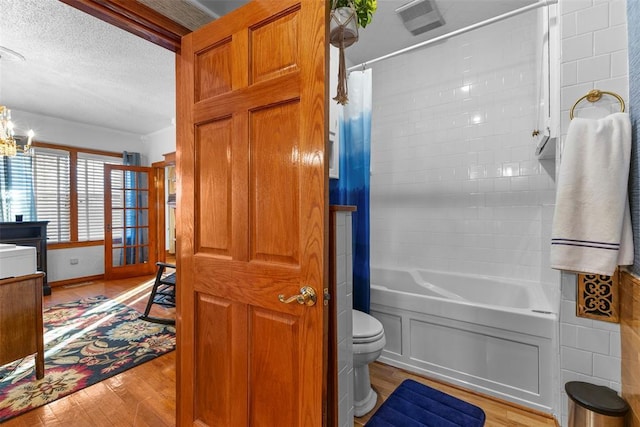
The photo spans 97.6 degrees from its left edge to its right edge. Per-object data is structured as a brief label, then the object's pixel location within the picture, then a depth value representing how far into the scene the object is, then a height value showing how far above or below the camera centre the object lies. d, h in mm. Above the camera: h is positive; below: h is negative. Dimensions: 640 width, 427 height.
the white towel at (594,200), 1107 +31
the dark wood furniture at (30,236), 3508 -335
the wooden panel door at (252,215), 1003 -27
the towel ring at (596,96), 1218 +500
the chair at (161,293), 2924 -1002
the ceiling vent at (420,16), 2061 +1495
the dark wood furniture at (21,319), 1743 -709
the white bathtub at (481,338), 1656 -860
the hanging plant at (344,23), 1107 +745
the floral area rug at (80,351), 1821 -1180
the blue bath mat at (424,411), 1233 -948
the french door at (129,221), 4645 -210
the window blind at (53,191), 4113 +291
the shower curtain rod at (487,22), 1428 +1098
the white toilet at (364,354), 1580 -830
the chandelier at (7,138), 2691 +711
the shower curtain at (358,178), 2031 +222
